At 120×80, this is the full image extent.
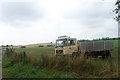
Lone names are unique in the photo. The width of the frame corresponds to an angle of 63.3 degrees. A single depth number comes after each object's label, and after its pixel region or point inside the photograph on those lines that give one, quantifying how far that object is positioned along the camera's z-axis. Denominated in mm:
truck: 10322
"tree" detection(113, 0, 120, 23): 10375
